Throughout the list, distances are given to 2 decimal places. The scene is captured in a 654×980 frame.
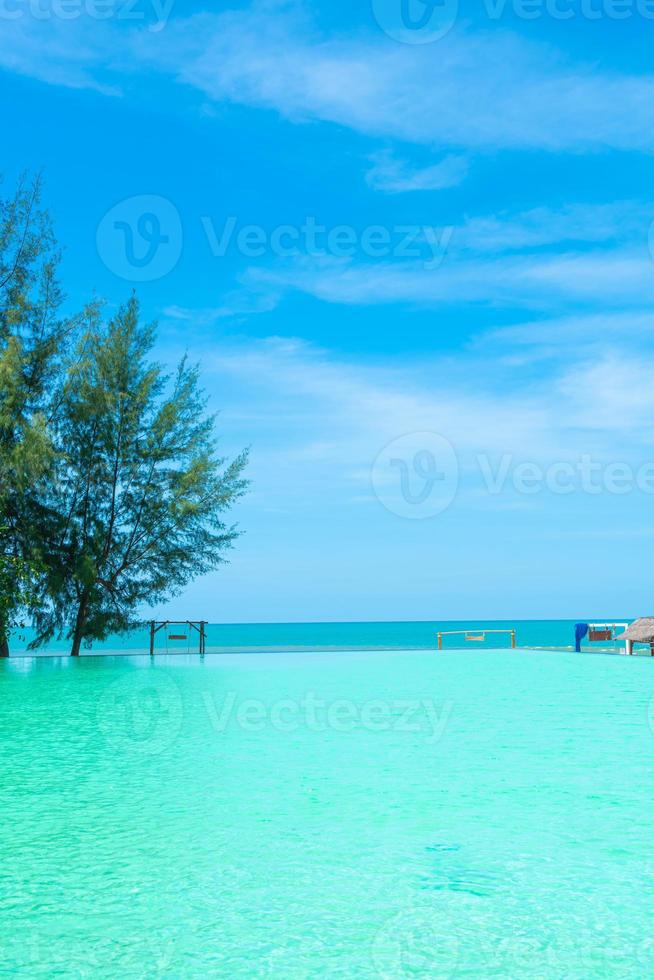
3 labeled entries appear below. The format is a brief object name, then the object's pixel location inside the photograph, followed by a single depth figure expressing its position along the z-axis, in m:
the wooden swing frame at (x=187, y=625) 26.77
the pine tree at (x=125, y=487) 24.17
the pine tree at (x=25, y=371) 22.19
